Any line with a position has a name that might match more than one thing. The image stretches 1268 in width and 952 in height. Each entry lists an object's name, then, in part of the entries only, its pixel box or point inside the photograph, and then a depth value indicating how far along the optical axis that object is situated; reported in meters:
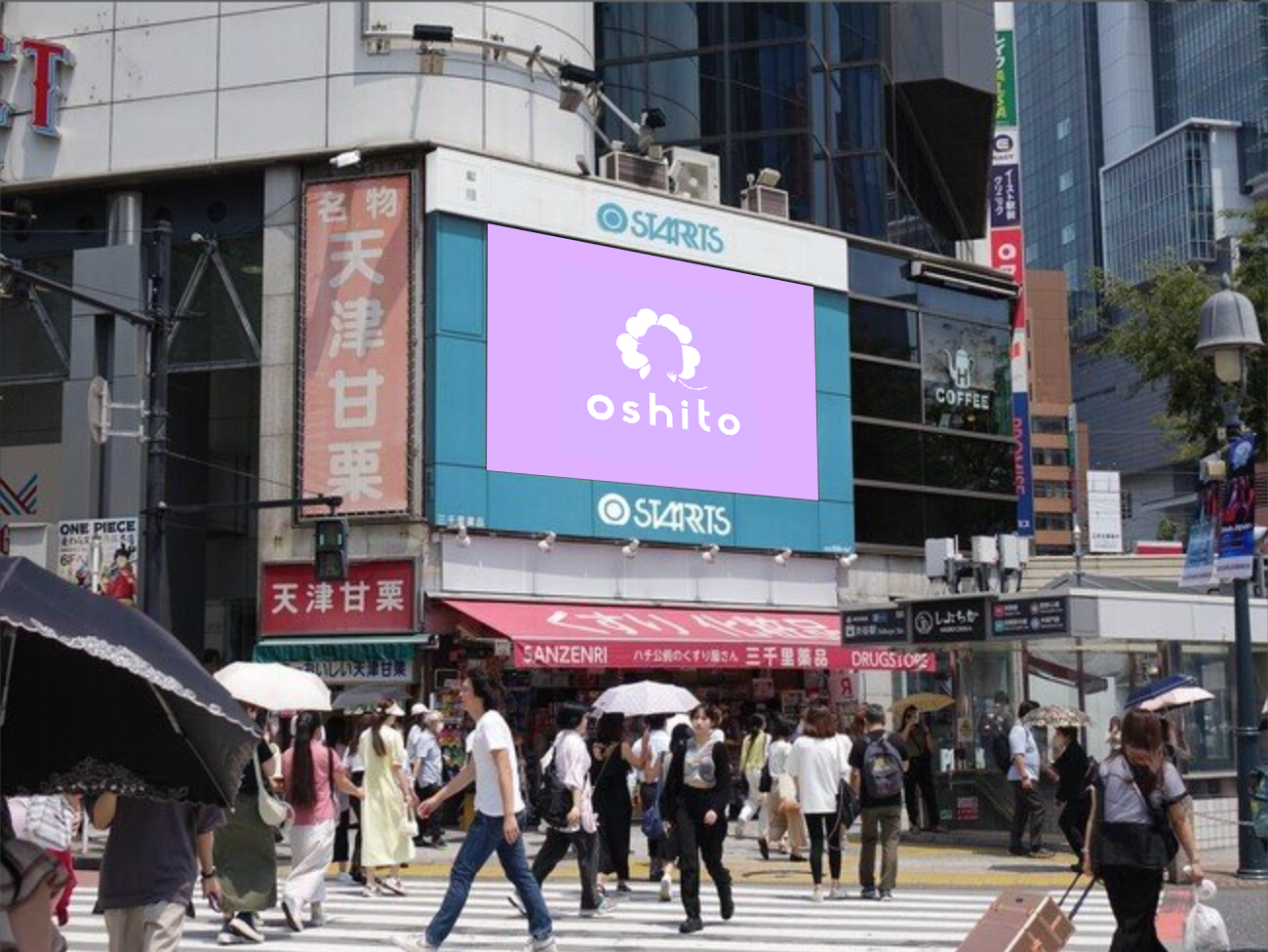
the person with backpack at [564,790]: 13.98
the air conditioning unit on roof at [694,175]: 34.03
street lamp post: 17.31
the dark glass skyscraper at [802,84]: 39.31
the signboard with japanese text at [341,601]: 28.86
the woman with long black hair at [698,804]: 13.94
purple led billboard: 30.33
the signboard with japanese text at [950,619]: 22.50
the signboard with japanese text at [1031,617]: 21.20
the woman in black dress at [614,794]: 16.20
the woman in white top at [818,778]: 16.22
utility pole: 21.50
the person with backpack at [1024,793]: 20.83
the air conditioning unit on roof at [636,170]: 32.94
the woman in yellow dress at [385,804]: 16.97
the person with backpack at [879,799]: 15.81
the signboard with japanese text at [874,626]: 24.06
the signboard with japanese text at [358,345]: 29.33
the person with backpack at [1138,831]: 9.52
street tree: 29.94
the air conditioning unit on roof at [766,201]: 35.22
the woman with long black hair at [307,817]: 14.09
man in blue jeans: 11.33
